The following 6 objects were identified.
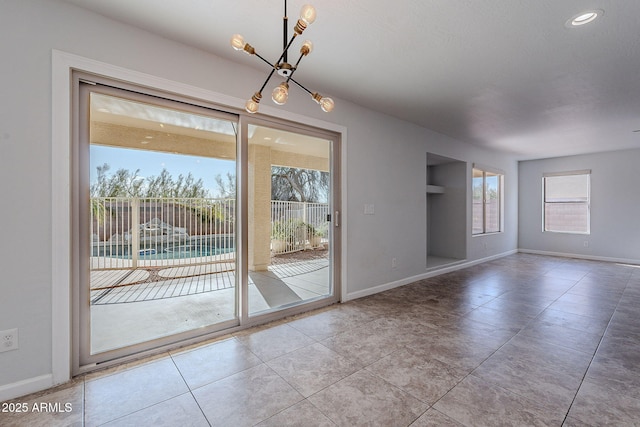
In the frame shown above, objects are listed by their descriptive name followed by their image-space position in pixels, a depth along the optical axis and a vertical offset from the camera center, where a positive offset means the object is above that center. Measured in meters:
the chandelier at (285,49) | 1.35 +0.90
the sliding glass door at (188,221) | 2.16 -0.08
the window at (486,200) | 6.09 +0.28
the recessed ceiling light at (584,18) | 1.88 +1.38
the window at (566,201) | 6.57 +0.27
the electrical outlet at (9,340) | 1.69 -0.79
